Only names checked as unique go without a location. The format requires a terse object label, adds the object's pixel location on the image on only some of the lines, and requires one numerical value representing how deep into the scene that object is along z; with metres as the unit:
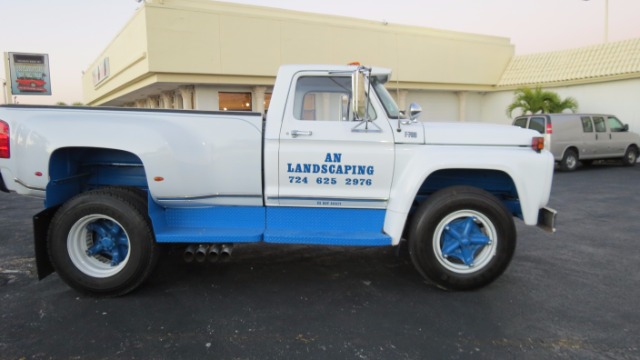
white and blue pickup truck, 4.07
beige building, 16.39
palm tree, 18.92
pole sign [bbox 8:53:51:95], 30.45
